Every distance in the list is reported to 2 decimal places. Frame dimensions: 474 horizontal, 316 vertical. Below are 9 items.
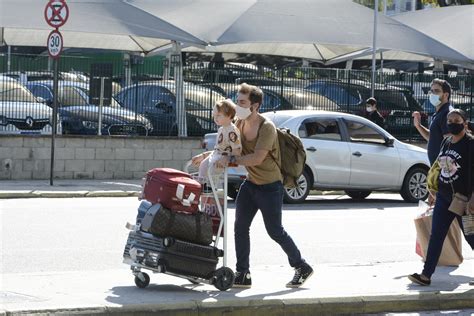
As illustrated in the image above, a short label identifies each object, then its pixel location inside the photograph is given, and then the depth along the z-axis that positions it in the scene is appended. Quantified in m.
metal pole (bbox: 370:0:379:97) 29.60
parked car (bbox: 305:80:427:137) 26.94
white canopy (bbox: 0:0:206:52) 27.20
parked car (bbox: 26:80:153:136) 23.44
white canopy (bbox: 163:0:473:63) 30.22
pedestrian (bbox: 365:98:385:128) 24.66
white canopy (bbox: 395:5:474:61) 38.03
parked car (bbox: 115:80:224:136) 24.22
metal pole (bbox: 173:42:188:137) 24.73
